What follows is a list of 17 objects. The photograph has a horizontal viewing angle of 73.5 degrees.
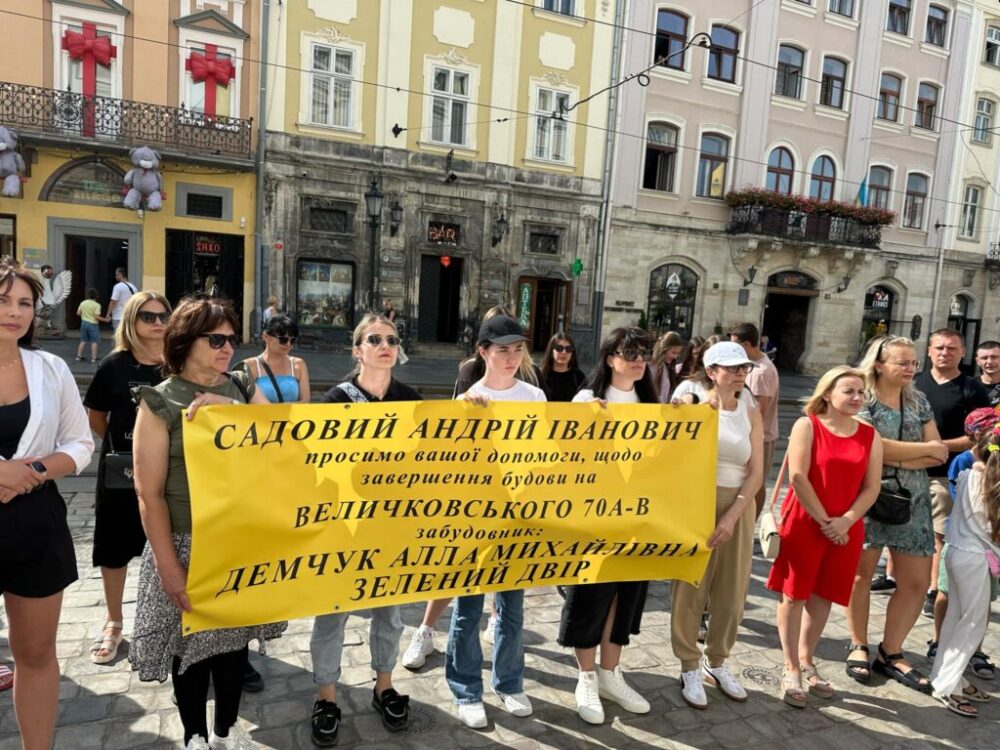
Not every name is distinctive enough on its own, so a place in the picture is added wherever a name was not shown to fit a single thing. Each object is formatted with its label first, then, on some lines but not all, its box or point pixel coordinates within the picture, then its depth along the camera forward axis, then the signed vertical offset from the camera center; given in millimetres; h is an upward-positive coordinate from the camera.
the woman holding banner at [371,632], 3127 -1664
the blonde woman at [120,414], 3652 -819
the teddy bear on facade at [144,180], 16328 +2107
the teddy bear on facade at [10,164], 15288 +2154
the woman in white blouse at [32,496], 2543 -911
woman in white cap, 3674 -1315
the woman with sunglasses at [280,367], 4285 -623
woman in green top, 2602 -1023
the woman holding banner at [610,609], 3527 -1652
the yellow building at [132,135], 16250 +3260
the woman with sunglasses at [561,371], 5781 -665
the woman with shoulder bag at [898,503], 4023 -1103
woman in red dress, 3736 -1091
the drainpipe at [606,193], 21109 +3360
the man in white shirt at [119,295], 14027 -631
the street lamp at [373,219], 17438 +1728
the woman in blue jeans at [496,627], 3383 -1709
